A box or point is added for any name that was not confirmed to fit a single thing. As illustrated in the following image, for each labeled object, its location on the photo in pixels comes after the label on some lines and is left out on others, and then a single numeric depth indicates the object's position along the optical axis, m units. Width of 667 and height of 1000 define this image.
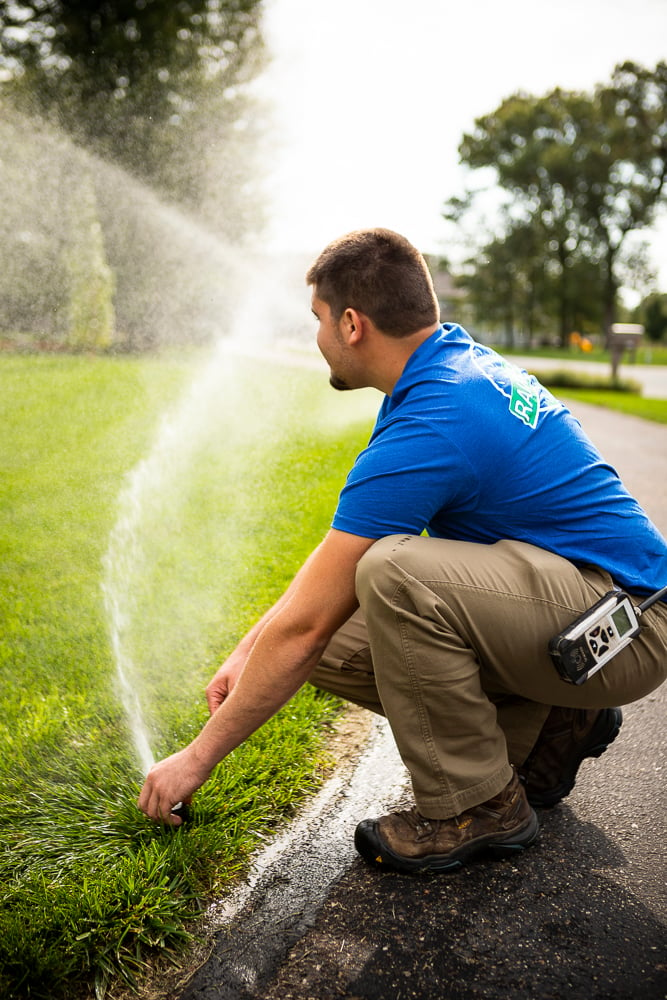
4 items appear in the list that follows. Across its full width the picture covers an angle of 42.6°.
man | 1.93
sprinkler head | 2.05
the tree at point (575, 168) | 37.81
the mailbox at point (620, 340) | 18.11
